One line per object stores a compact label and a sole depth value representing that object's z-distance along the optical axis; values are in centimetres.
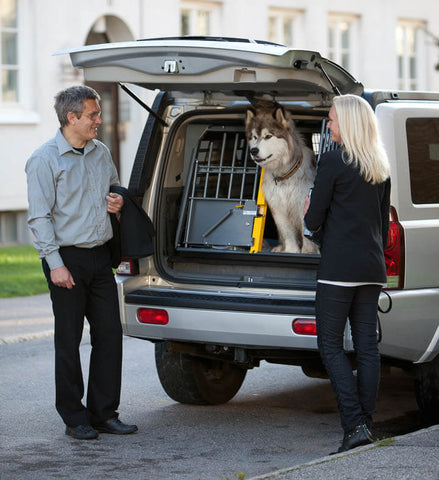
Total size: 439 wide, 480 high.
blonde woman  934
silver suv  986
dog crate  1165
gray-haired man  1015
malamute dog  1124
